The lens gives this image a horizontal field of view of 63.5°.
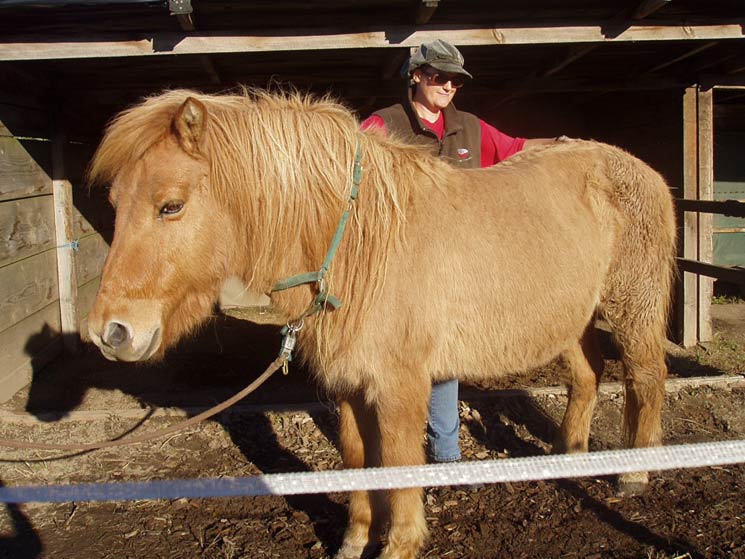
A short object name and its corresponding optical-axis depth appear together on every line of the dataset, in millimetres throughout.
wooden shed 4520
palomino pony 2359
